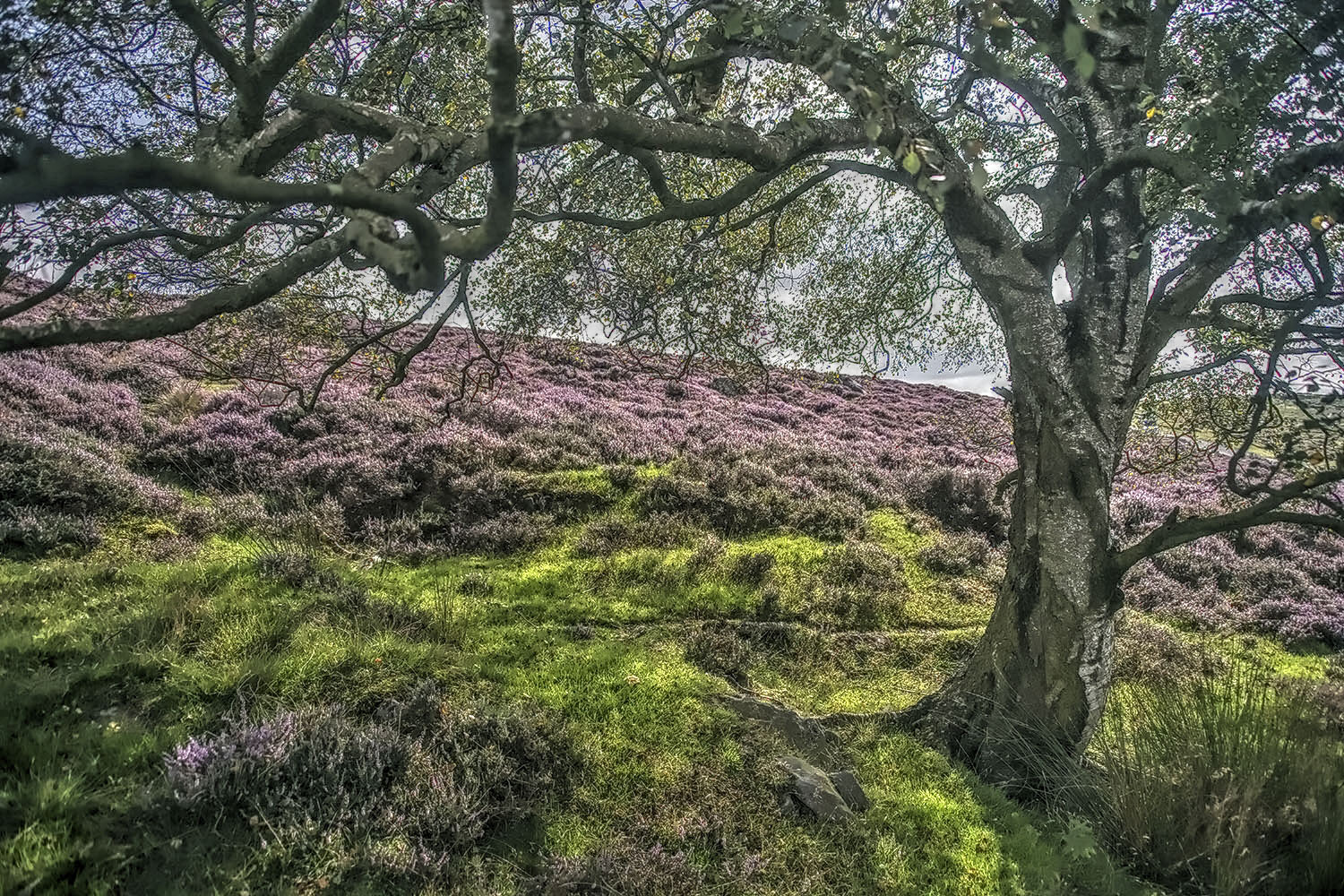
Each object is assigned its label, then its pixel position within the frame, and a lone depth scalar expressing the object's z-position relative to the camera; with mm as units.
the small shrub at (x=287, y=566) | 7660
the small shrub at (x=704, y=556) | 9875
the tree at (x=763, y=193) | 3105
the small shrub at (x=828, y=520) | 12133
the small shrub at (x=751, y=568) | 9844
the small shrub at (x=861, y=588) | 9383
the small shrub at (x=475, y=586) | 8633
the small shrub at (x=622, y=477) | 12961
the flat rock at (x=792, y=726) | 5914
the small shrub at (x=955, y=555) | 11430
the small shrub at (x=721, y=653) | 7465
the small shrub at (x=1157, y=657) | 8250
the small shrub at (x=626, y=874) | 4164
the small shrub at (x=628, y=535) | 10461
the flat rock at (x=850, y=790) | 5250
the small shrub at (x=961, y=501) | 13961
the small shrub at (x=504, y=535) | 10203
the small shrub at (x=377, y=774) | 4145
